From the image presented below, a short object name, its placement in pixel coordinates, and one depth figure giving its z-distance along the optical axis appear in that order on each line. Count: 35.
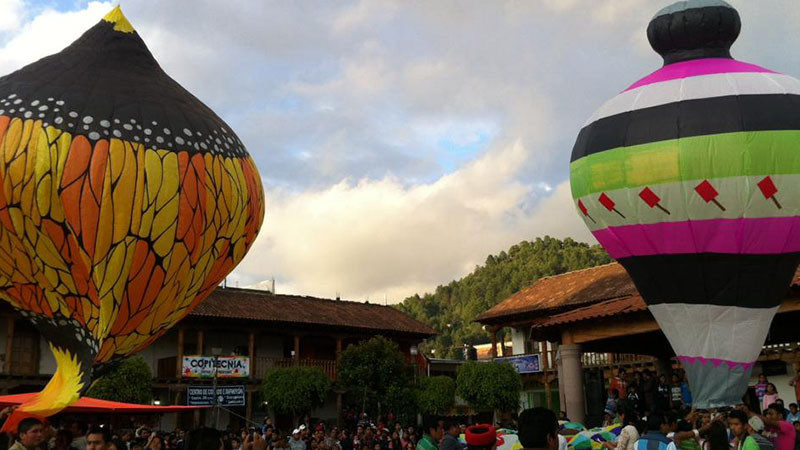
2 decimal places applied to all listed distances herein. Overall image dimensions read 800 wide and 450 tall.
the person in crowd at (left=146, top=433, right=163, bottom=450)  10.85
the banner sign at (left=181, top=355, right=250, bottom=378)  25.41
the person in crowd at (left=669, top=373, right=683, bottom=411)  16.34
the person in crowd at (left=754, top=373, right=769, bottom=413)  15.30
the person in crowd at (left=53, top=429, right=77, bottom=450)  9.55
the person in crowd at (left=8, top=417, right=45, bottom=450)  5.53
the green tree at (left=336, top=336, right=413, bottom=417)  26.16
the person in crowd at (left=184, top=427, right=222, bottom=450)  4.41
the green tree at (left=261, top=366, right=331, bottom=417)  25.27
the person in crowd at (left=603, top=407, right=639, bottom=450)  9.16
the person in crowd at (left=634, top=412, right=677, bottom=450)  7.71
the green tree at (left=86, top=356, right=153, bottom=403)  21.58
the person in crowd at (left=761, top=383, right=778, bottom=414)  14.08
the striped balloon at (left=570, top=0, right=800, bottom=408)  12.20
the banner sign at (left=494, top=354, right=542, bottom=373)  29.30
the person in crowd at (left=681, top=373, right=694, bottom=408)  15.79
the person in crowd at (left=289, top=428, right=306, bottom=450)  16.48
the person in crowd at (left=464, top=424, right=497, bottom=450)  5.72
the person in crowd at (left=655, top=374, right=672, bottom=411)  15.30
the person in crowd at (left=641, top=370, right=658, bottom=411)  15.38
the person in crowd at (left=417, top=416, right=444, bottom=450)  8.22
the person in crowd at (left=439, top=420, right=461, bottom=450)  7.89
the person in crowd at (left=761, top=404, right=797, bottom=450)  8.08
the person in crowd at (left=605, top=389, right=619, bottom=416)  15.46
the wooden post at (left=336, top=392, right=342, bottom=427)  28.42
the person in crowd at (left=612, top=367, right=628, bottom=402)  16.50
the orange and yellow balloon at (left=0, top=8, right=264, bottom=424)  9.91
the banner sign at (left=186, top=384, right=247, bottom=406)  24.88
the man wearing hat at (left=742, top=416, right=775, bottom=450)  6.89
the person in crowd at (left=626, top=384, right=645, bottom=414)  14.86
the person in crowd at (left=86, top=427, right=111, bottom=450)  5.51
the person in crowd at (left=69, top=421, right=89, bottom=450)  8.80
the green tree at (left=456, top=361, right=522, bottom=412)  26.05
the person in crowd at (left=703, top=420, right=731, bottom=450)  6.07
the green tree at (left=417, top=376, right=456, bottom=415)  27.62
